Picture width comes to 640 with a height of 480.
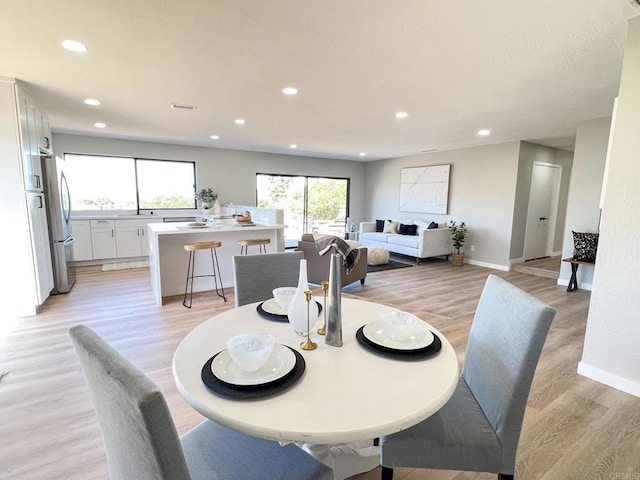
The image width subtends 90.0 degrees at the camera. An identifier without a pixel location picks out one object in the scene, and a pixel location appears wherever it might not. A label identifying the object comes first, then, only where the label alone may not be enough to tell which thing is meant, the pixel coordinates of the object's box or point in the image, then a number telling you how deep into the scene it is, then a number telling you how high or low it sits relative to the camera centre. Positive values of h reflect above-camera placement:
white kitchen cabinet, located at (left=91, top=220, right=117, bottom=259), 5.76 -0.74
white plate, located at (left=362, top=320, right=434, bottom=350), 1.20 -0.52
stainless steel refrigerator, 4.00 -0.25
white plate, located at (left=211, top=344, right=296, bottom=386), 0.97 -0.54
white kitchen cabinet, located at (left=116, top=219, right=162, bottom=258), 5.96 -0.75
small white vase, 1.26 -0.43
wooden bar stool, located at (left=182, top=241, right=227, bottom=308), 3.69 -0.88
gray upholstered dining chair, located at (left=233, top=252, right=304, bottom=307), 1.94 -0.46
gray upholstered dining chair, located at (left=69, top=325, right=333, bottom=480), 0.61 -0.52
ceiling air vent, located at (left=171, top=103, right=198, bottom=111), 3.71 +1.09
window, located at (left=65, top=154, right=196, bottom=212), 5.99 +0.30
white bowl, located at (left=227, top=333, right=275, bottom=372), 0.98 -0.47
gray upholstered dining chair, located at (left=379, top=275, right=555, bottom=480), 1.11 -0.82
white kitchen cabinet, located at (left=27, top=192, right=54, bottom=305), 3.35 -0.53
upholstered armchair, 4.39 -0.88
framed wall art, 7.00 +0.33
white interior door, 6.30 -0.09
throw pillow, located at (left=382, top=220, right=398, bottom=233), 7.38 -0.56
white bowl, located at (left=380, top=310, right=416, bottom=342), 1.27 -0.50
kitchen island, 3.94 -0.67
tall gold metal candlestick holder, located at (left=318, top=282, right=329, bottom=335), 1.28 -0.54
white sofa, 6.27 -0.81
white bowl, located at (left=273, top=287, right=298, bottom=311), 1.45 -0.43
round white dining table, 0.82 -0.56
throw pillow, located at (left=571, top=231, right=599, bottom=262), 4.33 -0.54
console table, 4.45 -0.94
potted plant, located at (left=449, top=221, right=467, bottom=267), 6.39 -0.74
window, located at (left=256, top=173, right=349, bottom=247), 8.05 +0.01
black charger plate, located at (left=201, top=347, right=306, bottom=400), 0.91 -0.55
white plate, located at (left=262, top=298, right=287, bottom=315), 1.52 -0.52
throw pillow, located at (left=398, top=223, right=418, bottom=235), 7.09 -0.59
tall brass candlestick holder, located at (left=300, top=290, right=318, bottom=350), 1.20 -0.54
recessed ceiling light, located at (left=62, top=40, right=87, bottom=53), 2.26 +1.08
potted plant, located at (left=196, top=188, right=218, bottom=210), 6.81 +0.06
